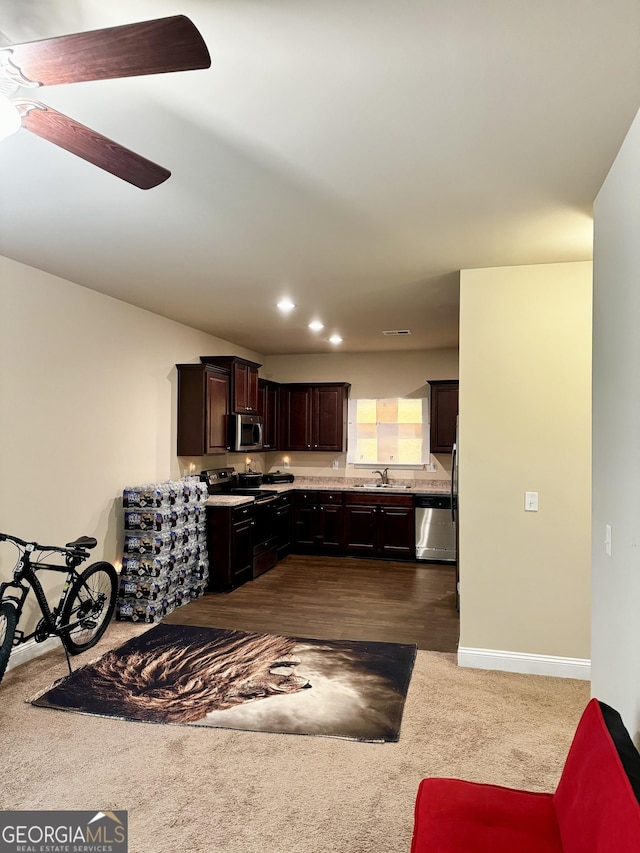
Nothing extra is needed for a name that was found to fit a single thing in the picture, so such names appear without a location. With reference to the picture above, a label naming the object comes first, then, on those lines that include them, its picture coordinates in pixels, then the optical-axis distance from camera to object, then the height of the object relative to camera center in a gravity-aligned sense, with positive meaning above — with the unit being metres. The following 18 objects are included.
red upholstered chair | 1.34 -1.12
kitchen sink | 7.71 -0.77
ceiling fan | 1.24 +0.86
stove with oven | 6.35 -0.90
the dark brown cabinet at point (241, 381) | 6.47 +0.55
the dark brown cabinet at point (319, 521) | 7.55 -1.23
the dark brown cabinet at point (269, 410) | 7.70 +0.25
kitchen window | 7.97 -0.04
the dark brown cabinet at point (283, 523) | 7.22 -1.22
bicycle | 3.52 -1.20
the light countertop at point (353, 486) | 7.33 -0.77
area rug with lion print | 3.21 -1.62
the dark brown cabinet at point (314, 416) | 8.01 +0.18
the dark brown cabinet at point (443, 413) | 7.46 +0.21
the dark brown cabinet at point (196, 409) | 5.95 +0.20
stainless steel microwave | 6.57 -0.05
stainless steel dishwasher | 7.16 -1.25
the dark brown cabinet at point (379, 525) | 7.29 -1.23
